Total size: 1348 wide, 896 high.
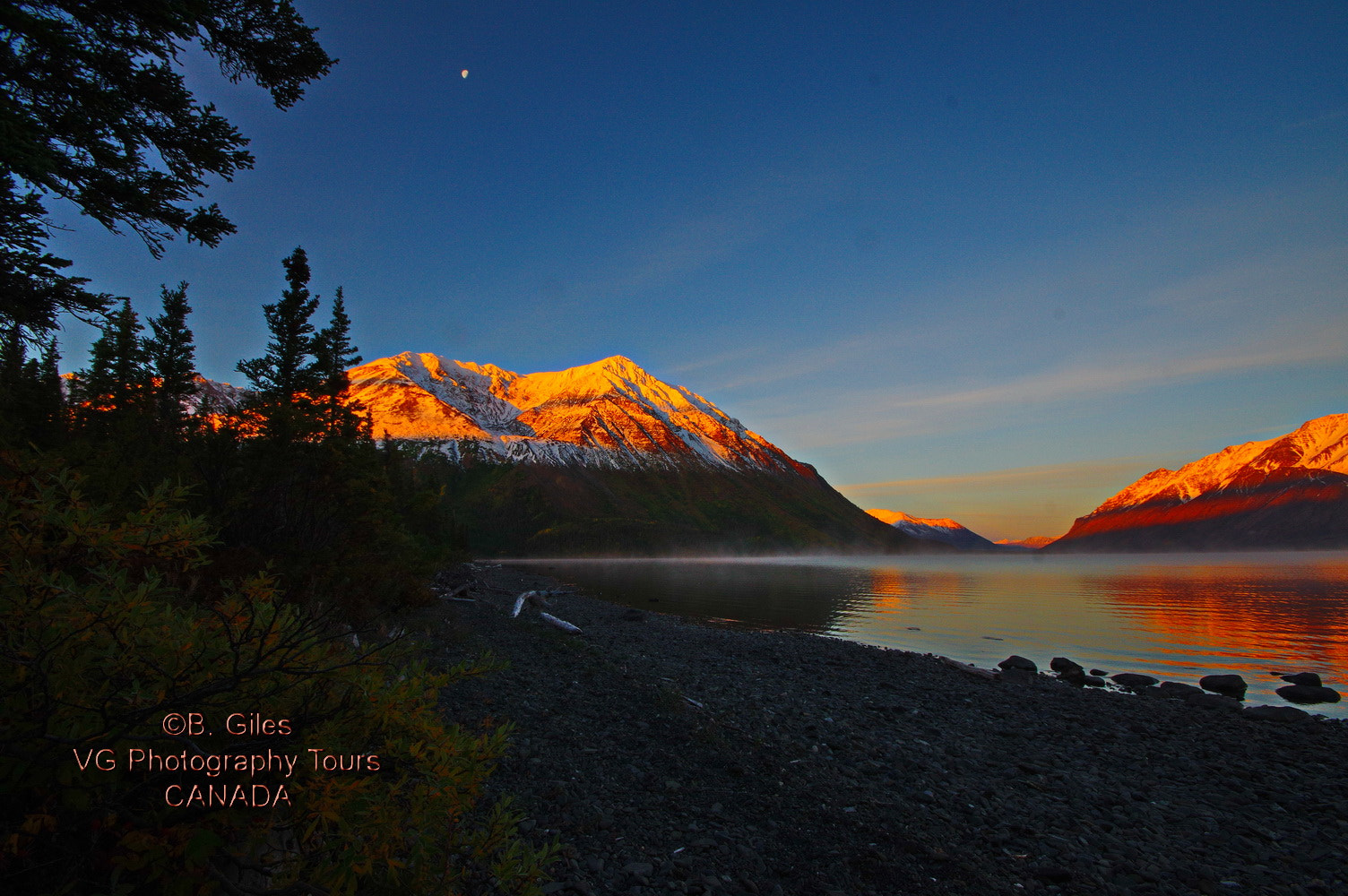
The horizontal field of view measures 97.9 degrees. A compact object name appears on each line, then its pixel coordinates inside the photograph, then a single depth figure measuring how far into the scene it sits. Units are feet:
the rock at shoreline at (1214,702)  60.08
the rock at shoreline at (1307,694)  65.82
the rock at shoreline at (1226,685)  67.00
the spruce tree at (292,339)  95.66
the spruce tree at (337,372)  98.89
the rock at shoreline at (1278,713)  55.52
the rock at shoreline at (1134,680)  70.38
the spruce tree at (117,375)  116.88
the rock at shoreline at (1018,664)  76.18
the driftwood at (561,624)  80.25
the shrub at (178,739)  7.56
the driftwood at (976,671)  69.33
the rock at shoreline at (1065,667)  76.43
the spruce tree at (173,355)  120.37
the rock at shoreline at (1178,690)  64.95
